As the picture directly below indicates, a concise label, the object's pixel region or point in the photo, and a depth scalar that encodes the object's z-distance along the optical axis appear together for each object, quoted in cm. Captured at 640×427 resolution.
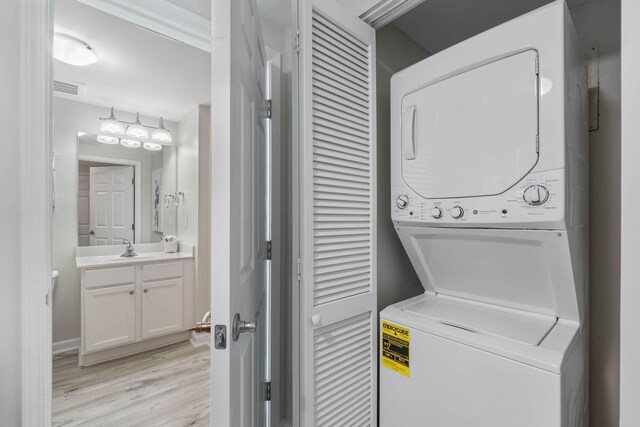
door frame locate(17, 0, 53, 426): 99
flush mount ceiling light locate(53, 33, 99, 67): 199
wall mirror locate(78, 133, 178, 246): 312
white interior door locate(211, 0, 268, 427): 77
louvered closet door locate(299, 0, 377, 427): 114
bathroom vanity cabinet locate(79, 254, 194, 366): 266
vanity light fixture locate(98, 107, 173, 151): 308
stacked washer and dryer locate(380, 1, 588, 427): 92
